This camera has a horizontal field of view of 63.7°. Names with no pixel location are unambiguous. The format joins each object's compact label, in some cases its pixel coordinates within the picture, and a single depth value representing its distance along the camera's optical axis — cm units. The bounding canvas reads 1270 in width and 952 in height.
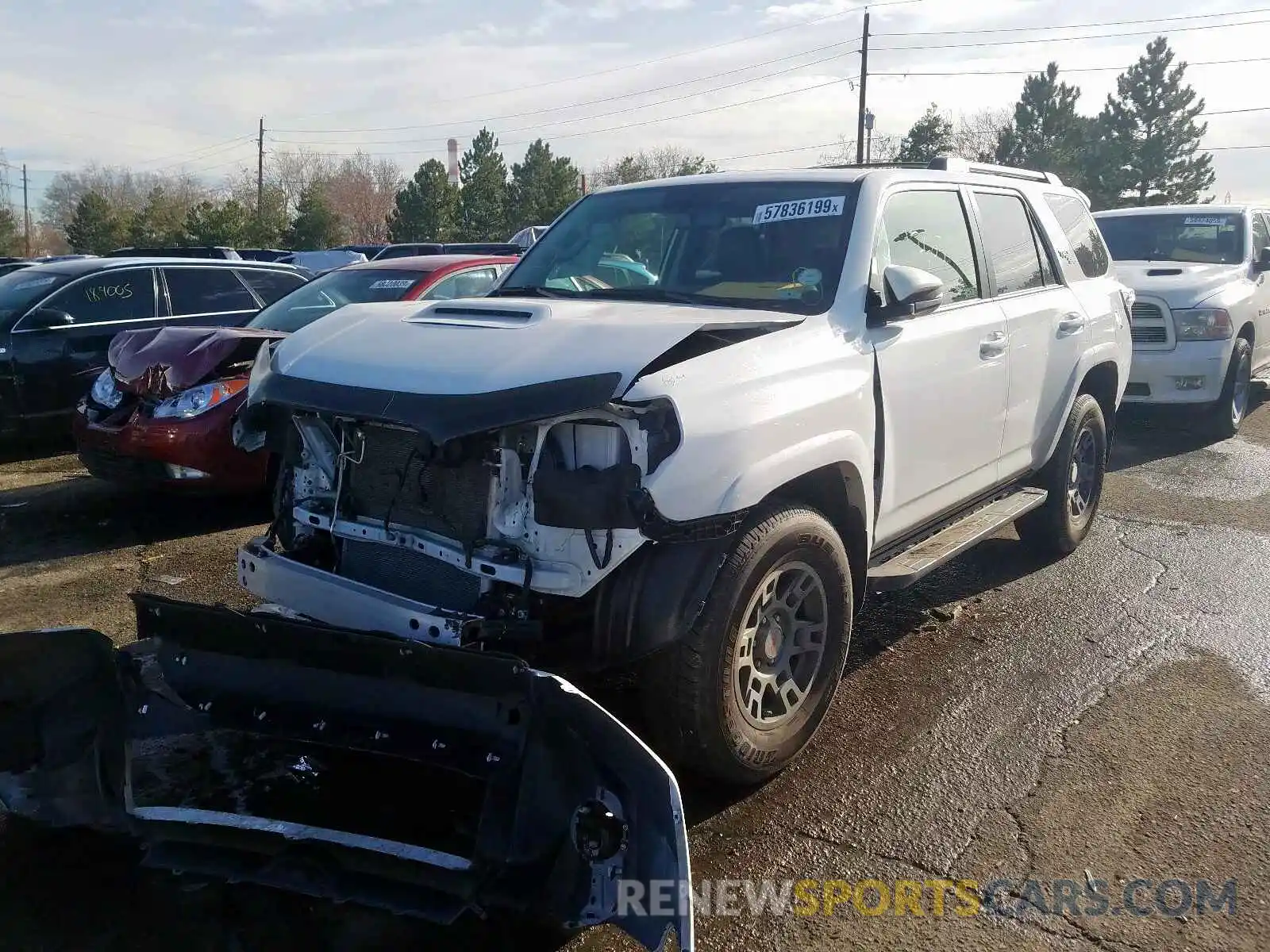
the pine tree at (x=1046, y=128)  3984
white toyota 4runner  285
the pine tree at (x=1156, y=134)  4388
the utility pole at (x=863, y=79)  3554
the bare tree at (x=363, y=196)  6812
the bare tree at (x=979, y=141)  4188
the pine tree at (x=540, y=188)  3853
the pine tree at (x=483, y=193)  3956
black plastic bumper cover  241
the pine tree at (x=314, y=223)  3828
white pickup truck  899
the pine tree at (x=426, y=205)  3670
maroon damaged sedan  572
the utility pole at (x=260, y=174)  5211
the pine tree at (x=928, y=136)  3342
